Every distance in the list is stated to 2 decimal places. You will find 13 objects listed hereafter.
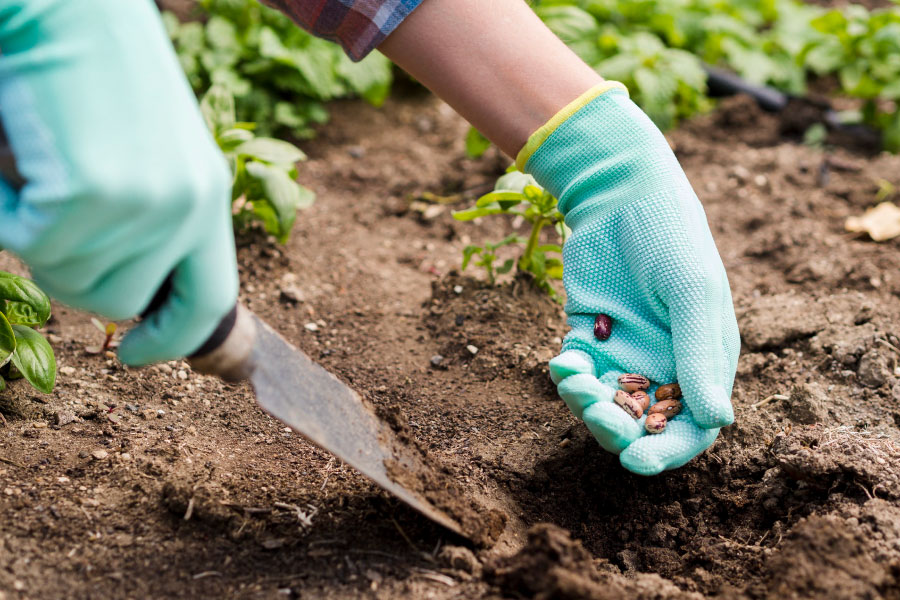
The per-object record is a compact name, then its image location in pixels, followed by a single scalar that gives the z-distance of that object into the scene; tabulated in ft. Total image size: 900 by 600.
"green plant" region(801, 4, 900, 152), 4.81
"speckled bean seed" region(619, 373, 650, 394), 3.45
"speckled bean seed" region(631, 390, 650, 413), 3.43
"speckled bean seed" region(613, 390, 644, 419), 3.41
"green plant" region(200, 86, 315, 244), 3.93
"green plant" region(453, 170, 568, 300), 3.76
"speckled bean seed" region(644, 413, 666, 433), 3.39
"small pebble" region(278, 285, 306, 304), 4.01
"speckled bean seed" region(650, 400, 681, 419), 3.42
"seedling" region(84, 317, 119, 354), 3.73
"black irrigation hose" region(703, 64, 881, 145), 4.99
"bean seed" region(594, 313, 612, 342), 3.50
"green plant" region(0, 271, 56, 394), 3.45
